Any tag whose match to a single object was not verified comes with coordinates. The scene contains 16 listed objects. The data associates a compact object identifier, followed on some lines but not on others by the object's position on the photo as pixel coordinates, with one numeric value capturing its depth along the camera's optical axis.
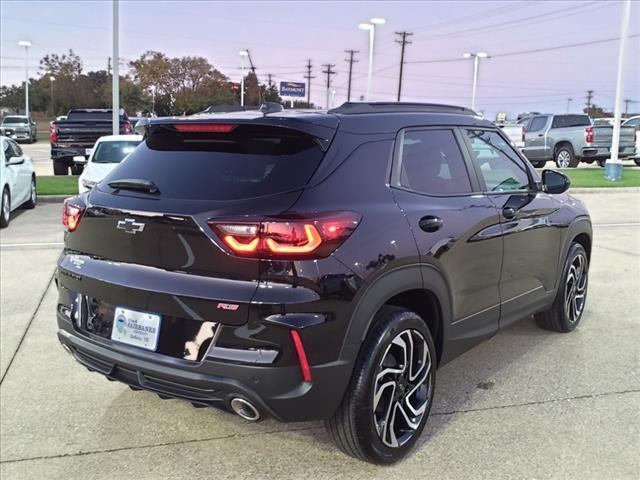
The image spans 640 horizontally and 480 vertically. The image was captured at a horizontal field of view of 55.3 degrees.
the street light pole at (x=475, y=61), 44.38
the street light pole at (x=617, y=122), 17.50
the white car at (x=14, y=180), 10.05
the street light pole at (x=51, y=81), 76.90
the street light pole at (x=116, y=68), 16.81
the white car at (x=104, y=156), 11.35
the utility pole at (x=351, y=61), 74.44
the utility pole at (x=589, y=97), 106.79
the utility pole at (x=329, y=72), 82.06
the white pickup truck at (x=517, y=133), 21.47
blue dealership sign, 55.35
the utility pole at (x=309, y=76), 88.69
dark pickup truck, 17.97
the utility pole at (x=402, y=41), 62.00
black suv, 2.58
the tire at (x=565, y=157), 21.67
